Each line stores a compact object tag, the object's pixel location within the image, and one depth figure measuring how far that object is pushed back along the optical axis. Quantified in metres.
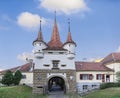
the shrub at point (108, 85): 19.87
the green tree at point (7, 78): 22.67
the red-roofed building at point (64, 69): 20.67
